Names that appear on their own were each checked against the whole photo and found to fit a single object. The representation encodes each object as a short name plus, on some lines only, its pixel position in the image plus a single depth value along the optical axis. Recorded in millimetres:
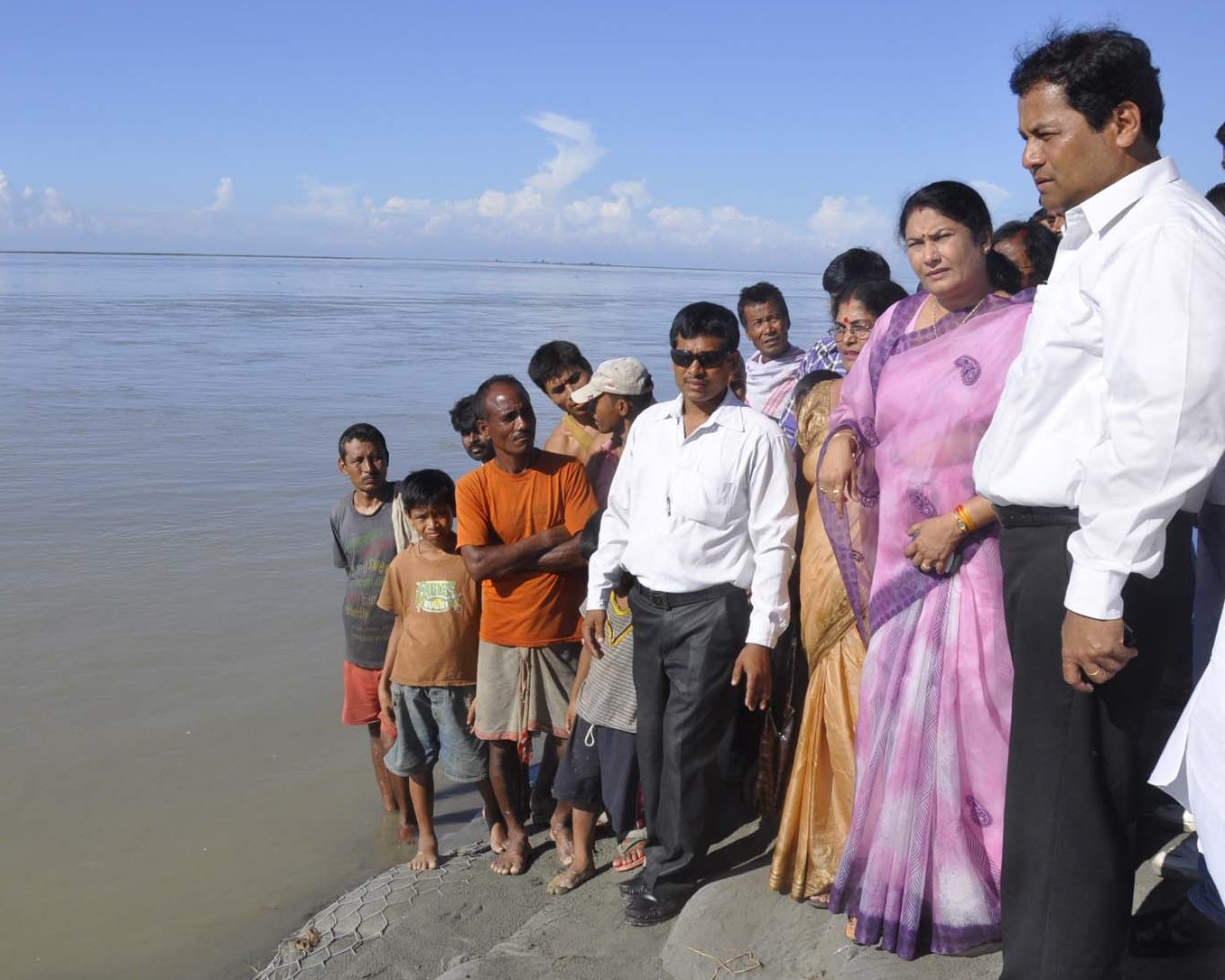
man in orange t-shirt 3738
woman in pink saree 2416
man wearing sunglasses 3033
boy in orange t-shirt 3988
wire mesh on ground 3654
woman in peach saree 2941
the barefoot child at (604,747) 3430
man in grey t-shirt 4293
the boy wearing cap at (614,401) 3896
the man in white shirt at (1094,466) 1727
